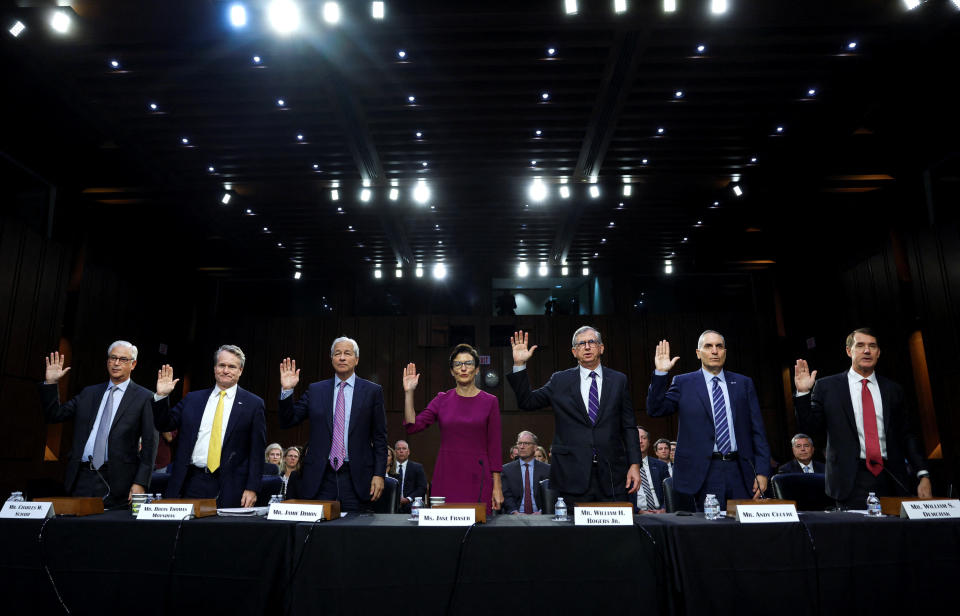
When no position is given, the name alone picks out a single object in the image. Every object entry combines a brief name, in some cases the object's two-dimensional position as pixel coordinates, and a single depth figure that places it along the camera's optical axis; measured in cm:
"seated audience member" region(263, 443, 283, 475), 734
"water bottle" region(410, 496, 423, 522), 213
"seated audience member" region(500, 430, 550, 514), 511
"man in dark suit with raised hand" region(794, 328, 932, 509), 297
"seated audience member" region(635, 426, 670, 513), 522
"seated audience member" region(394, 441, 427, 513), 594
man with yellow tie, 299
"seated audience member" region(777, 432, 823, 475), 690
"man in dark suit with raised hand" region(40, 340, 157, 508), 332
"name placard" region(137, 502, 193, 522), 207
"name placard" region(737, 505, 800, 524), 202
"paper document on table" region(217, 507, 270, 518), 231
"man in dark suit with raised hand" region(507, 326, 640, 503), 281
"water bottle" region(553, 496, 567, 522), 217
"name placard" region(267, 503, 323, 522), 207
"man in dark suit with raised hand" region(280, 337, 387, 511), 310
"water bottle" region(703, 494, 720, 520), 214
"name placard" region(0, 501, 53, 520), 211
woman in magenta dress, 319
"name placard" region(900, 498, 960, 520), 206
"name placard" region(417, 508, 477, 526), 200
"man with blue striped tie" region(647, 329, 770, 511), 285
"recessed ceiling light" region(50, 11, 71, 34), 524
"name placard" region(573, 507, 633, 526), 197
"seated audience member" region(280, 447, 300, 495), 666
